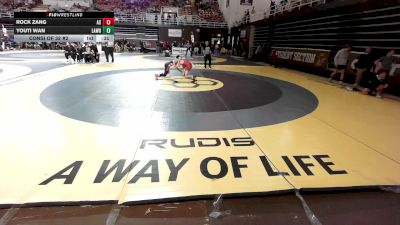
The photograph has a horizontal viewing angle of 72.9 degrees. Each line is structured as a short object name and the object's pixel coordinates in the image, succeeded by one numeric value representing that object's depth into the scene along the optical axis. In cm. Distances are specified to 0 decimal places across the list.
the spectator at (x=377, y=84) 827
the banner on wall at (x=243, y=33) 2711
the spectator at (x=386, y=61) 841
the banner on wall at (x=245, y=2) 3244
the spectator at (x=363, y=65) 900
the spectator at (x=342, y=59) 1022
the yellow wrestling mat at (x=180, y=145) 297
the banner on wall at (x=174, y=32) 3438
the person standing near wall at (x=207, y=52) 1468
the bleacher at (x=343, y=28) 916
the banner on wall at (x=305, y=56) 1301
